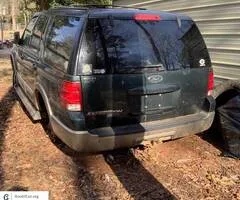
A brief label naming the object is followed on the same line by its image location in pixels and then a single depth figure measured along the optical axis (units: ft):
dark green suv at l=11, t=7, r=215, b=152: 7.68
